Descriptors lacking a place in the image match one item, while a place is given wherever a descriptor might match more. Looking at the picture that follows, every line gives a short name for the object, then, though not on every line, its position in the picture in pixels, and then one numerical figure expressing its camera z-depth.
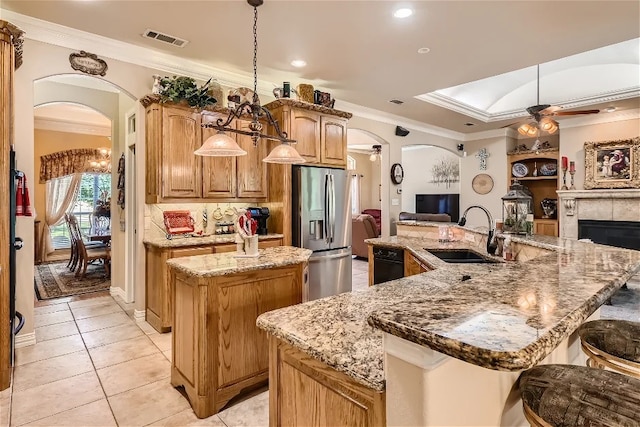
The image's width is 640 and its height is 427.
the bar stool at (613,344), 1.21
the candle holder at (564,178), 6.46
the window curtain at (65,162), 6.97
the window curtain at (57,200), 7.21
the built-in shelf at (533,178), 7.13
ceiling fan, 4.14
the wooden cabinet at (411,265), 2.87
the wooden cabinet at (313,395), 0.95
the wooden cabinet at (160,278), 3.39
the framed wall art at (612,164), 5.78
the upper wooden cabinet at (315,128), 4.25
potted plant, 3.56
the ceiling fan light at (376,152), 8.60
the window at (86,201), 7.74
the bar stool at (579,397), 0.83
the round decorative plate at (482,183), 7.79
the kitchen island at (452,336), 0.67
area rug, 4.91
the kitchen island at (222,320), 2.08
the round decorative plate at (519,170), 7.53
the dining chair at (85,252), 5.57
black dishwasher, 3.24
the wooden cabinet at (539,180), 7.10
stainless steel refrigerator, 4.20
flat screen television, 8.74
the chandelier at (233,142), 2.41
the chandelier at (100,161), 7.46
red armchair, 9.84
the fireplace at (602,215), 5.68
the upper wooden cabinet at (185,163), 3.57
